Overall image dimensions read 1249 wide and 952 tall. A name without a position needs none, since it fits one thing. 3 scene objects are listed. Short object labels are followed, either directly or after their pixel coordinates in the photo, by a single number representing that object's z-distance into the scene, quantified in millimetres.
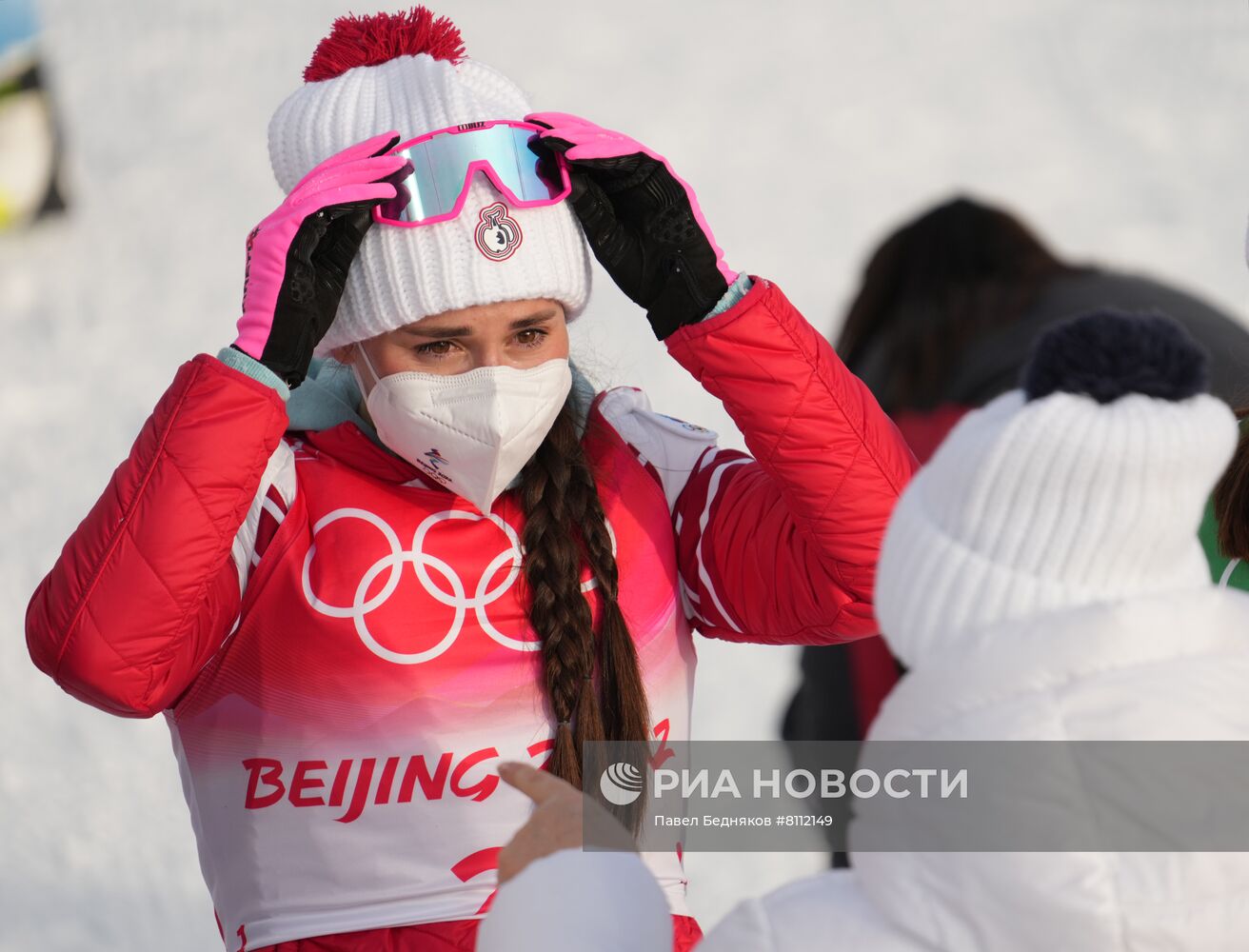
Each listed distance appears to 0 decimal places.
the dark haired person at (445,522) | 5859
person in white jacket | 5277
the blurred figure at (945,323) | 6477
